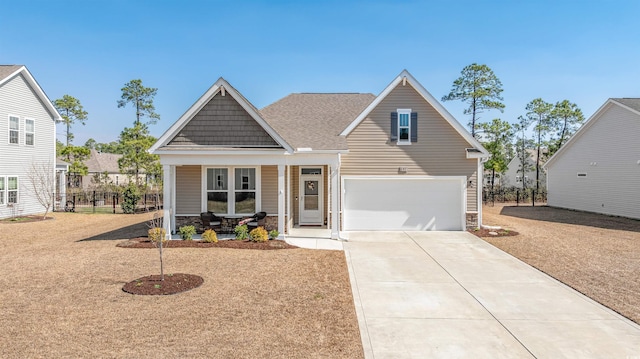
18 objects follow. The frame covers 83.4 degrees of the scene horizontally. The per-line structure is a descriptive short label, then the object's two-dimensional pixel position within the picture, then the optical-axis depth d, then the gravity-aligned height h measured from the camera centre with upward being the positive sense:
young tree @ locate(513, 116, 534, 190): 41.78 +4.58
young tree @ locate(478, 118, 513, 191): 33.19 +4.32
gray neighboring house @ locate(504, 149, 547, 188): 43.78 +1.26
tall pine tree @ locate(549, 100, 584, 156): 36.62 +6.78
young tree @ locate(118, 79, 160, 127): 37.78 +9.14
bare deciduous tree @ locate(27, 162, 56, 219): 20.50 -0.03
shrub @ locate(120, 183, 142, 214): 22.33 -1.03
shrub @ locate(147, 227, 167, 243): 11.72 -1.74
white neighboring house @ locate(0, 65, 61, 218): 18.95 +2.57
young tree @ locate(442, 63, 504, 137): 32.94 +8.88
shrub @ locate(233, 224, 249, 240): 12.65 -1.74
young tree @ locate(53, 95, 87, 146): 37.44 +8.01
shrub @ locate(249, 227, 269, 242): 12.34 -1.79
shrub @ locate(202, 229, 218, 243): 12.12 -1.83
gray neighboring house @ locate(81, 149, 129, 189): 48.97 +2.43
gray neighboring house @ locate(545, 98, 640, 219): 18.89 +1.23
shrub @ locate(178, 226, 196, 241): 12.69 -1.76
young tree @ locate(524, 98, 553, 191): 38.19 +7.44
